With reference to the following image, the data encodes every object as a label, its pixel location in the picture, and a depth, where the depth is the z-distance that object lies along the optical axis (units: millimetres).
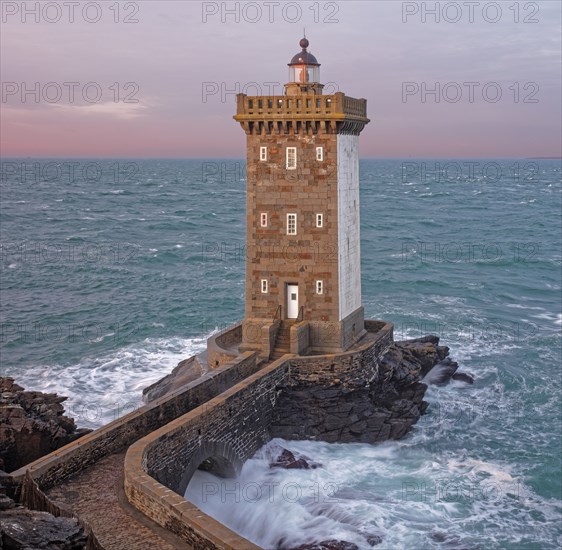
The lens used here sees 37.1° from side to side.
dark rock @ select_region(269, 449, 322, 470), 28531
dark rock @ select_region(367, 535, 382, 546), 24266
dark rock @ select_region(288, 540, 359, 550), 23750
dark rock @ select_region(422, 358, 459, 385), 38862
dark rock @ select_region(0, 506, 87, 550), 15195
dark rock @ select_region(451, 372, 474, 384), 39281
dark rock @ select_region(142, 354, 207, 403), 32281
